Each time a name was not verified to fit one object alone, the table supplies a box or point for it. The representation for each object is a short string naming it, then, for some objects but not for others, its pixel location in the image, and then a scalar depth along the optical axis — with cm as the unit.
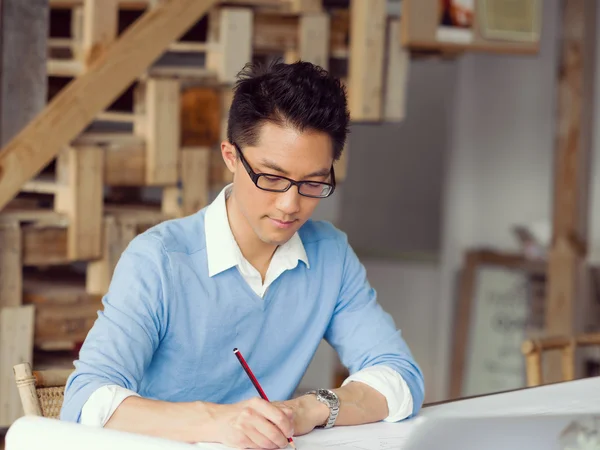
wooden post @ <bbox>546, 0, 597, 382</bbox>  463
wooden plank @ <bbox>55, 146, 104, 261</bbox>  304
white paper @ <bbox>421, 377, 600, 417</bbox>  171
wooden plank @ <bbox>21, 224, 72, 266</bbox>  299
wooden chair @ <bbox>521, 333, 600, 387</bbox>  232
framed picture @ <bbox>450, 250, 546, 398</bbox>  546
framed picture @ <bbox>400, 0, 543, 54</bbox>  357
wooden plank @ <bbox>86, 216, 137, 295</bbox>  312
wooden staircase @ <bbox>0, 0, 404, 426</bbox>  297
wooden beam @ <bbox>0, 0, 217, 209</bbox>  293
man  159
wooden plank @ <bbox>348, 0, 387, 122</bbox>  355
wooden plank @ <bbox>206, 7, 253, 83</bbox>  333
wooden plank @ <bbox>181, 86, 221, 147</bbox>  329
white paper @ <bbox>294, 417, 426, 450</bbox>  151
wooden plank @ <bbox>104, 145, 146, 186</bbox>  314
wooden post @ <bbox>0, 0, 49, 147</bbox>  315
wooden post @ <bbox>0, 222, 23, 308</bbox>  291
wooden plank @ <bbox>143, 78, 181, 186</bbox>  320
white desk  140
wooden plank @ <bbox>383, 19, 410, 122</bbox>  364
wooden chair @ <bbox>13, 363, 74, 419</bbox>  169
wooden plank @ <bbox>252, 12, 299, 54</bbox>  343
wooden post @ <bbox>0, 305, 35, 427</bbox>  291
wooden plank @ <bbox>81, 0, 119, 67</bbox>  315
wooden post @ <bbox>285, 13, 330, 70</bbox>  349
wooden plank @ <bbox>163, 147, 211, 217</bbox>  327
